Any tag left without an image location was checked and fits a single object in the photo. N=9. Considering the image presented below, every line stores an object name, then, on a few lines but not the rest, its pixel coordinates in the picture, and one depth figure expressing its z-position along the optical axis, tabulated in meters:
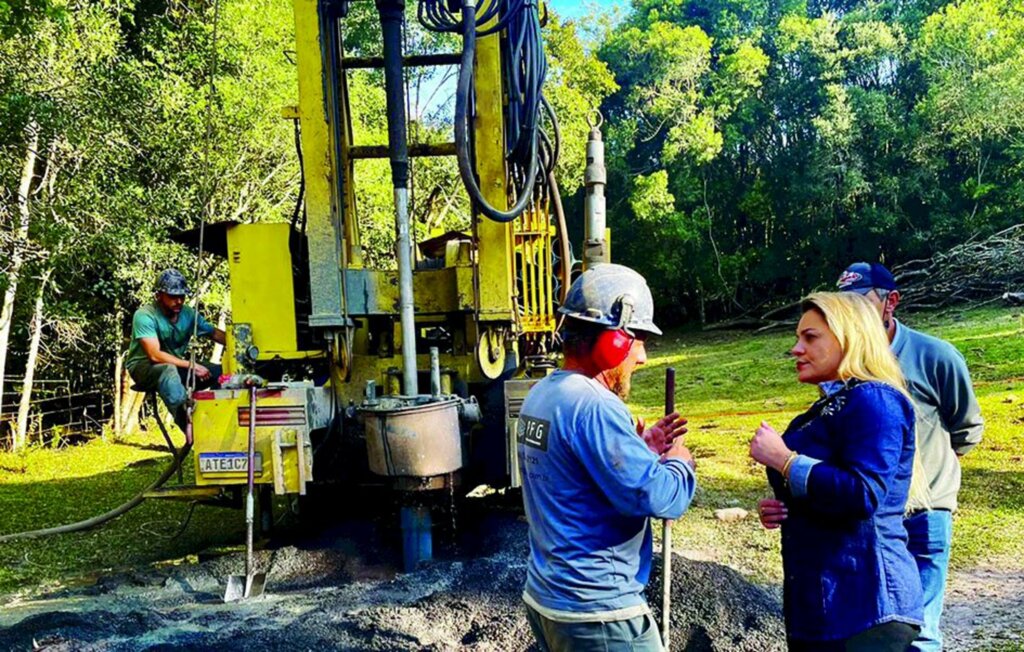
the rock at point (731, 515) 6.18
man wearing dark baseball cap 2.92
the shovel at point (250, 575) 4.55
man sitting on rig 5.86
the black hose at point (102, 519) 5.72
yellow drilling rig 4.72
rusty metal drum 4.48
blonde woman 2.09
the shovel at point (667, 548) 2.60
